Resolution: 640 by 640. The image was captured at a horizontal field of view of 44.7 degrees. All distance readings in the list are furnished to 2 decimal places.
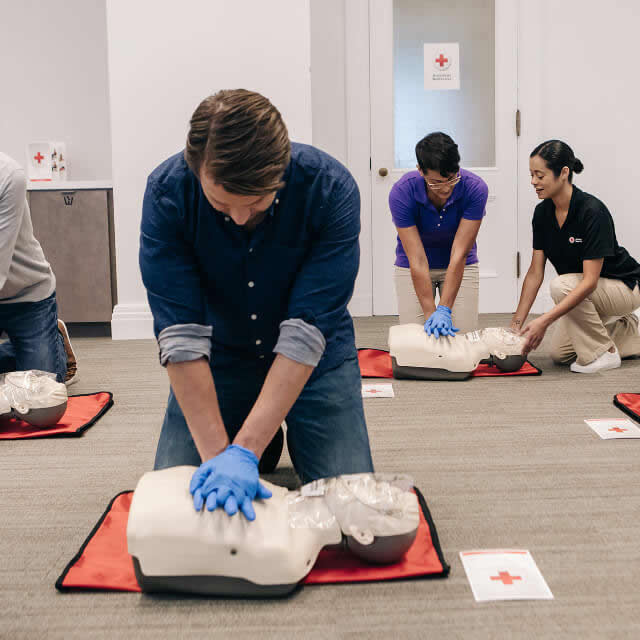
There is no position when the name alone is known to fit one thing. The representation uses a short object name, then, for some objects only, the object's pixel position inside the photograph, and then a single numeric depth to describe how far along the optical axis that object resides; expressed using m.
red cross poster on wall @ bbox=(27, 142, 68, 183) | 3.99
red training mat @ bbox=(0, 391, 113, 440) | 2.15
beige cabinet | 3.73
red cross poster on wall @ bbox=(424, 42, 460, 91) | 4.21
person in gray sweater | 2.41
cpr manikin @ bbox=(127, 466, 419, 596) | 1.18
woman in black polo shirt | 2.74
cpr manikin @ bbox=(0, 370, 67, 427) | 2.15
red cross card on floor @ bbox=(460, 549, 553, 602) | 1.22
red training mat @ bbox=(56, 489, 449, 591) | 1.27
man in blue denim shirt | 1.28
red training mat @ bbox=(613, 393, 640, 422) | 2.20
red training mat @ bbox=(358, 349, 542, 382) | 2.80
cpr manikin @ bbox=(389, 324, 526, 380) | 2.68
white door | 4.19
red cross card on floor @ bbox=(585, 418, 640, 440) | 2.03
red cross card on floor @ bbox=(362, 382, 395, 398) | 2.53
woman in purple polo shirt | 2.78
